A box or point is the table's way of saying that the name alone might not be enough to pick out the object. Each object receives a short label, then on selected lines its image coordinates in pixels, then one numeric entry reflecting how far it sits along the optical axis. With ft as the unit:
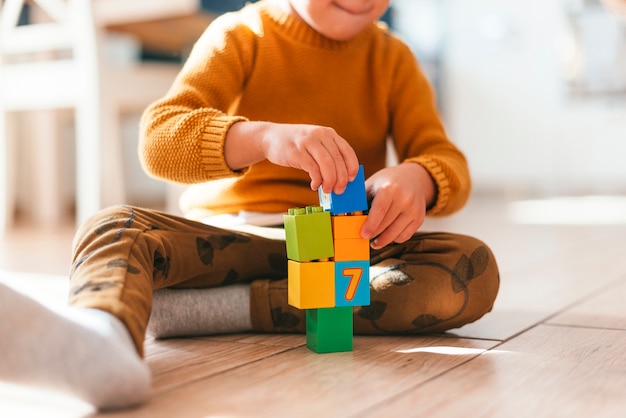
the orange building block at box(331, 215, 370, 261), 2.30
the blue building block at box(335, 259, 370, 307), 2.32
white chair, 6.11
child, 1.87
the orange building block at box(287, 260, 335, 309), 2.28
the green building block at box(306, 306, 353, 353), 2.38
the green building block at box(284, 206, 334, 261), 2.26
